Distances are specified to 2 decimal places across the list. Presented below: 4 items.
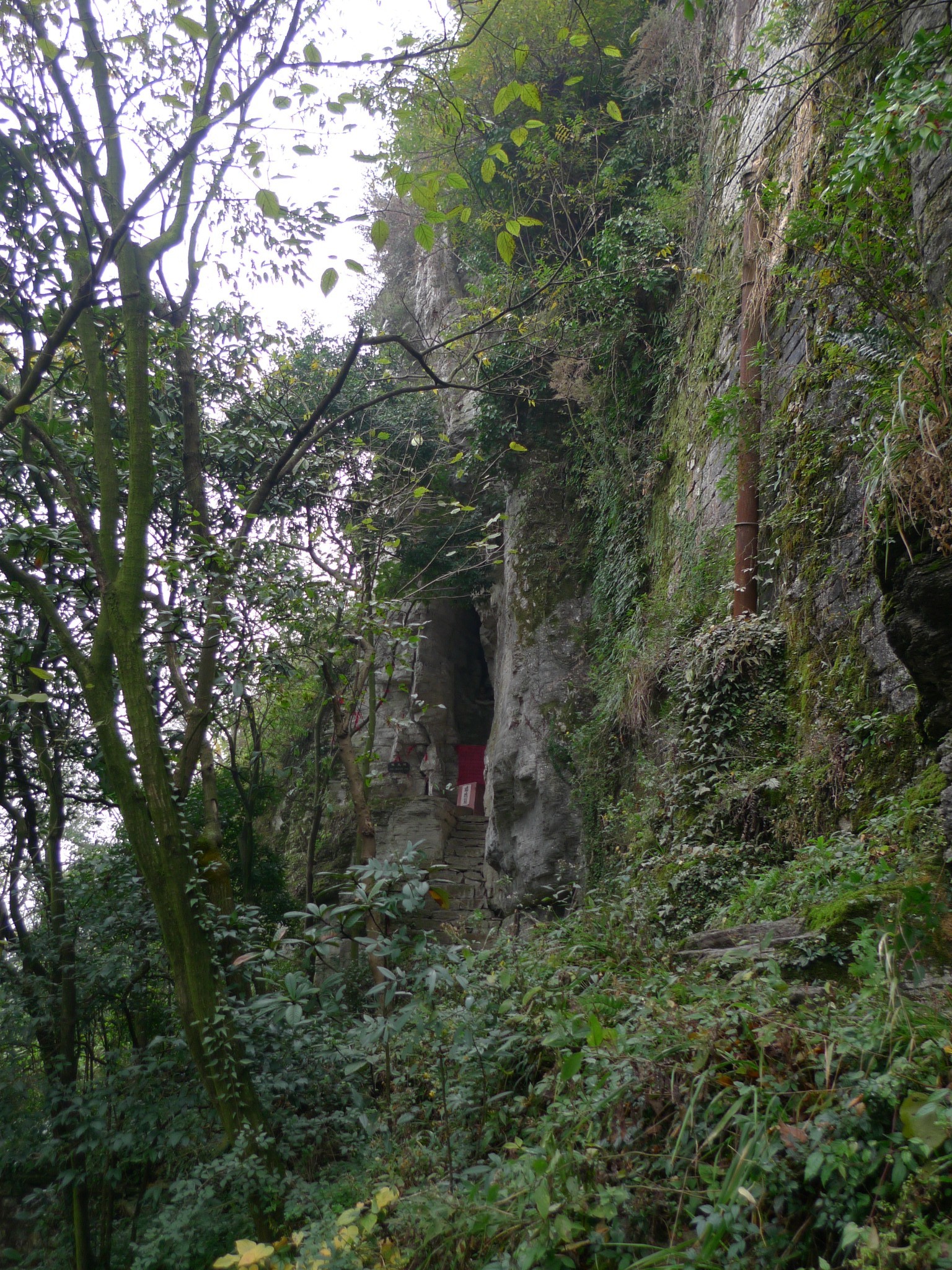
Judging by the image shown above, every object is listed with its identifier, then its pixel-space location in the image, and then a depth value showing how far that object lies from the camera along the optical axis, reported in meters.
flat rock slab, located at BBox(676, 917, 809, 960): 2.55
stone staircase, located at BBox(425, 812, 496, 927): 10.35
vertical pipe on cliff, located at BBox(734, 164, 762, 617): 4.95
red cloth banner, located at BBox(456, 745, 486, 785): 13.68
